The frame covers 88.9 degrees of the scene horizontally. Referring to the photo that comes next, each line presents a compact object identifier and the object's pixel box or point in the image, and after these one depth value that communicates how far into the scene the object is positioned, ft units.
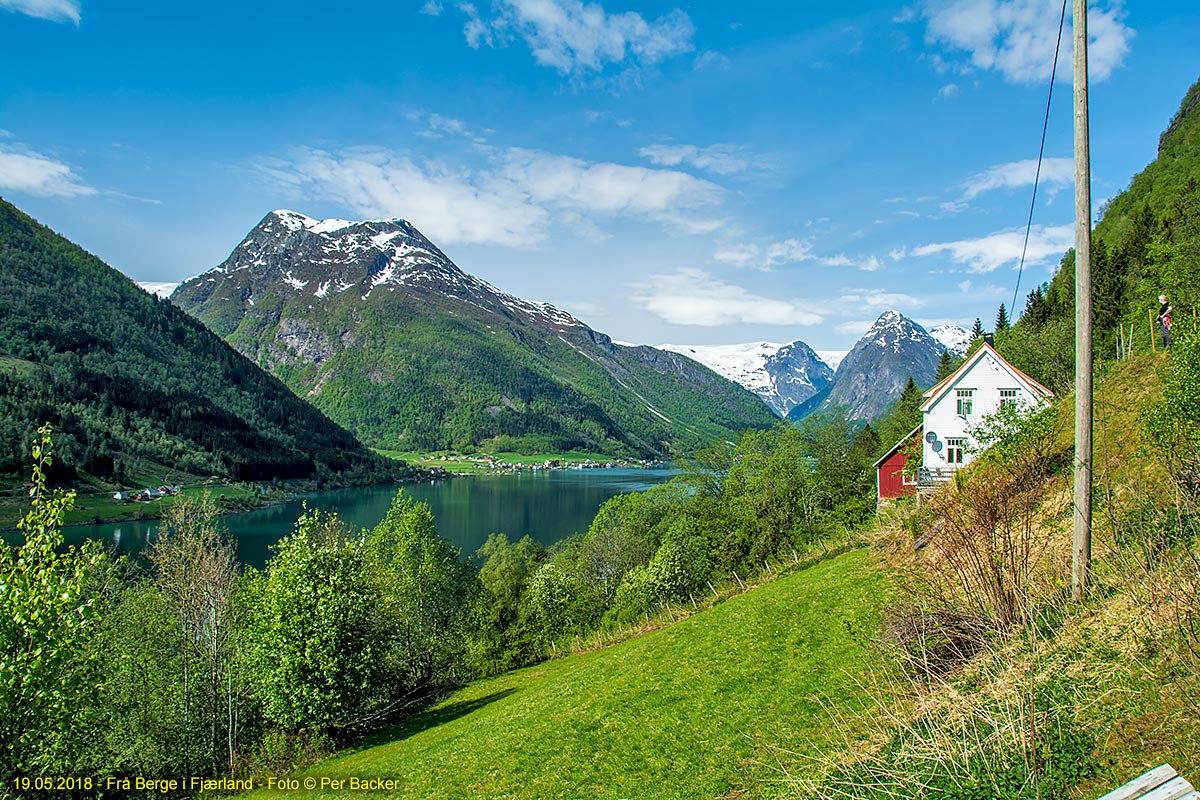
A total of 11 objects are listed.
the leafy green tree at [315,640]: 70.59
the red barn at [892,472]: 124.06
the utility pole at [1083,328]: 25.90
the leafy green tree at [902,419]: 179.10
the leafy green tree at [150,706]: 72.02
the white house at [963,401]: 109.09
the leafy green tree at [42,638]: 35.27
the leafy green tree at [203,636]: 76.54
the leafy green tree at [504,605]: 124.98
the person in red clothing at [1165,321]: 75.22
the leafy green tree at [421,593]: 110.93
